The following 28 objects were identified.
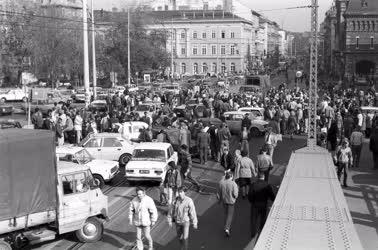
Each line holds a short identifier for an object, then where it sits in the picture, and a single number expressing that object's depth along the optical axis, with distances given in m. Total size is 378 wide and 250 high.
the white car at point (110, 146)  23.50
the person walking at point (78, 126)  28.20
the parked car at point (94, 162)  19.77
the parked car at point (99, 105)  40.28
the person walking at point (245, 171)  17.02
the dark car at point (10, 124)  26.07
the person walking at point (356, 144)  22.78
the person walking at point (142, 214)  12.16
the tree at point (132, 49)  68.75
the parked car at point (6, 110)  44.47
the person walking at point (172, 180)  15.97
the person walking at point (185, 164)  18.25
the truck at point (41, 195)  12.38
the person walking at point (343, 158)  19.17
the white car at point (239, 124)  32.09
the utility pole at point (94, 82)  42.75
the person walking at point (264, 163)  17.25
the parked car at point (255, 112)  34.29
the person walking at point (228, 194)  13.65
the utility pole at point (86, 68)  36.81
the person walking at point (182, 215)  12.00
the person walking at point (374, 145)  22.84
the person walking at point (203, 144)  24.02
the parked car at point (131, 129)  27.83
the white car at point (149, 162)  19.56
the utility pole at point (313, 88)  19.34
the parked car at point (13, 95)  54.84
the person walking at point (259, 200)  12.91
